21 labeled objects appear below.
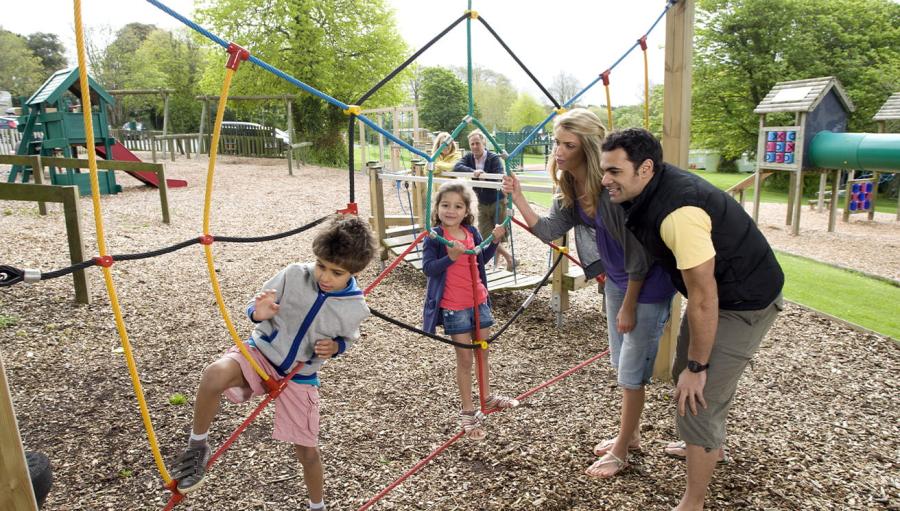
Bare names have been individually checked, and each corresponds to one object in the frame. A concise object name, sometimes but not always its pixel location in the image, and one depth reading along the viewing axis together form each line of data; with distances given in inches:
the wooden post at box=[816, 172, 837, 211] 405.8
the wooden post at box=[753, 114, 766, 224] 382.9
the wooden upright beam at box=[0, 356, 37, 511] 55.0
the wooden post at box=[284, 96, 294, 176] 538.0
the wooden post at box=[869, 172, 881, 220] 403.9
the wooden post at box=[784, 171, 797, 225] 382.0
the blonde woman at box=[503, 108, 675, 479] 90.0
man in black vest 70.7
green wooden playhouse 339.0
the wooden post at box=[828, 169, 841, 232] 369.0
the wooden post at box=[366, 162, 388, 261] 228.7
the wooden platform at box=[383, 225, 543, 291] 184.5
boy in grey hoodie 72.8
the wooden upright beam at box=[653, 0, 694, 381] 117.7
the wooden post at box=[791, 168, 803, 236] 345.2
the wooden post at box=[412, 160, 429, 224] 246.4
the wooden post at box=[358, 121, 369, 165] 563.8
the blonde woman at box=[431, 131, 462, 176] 227.0
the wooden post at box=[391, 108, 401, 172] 537.7
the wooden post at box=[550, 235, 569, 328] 169.6
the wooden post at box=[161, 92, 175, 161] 615.0
